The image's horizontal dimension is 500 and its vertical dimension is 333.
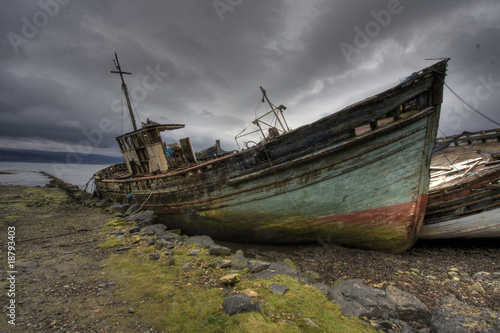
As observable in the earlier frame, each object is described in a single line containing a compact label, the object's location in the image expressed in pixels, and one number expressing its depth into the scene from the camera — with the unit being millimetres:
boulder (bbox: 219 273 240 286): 3637
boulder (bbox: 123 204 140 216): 9797
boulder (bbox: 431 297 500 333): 2615
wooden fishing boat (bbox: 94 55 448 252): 4941
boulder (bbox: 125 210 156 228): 8336
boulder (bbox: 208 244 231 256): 5223
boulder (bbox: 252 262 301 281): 3990
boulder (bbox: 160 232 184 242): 6293
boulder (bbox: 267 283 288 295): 3378
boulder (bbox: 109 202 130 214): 10450
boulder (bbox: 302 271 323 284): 4605
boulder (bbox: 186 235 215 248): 6154
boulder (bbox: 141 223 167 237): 6809
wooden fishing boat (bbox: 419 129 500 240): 5484
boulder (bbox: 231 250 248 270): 4396
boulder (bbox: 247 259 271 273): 4237
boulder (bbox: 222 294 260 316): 2770
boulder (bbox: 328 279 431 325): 3155
